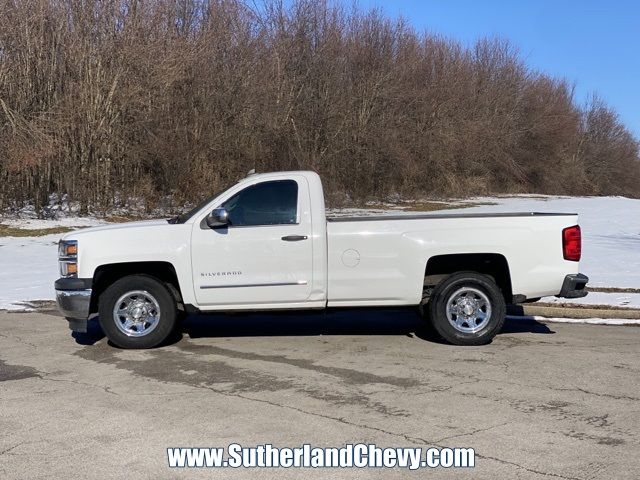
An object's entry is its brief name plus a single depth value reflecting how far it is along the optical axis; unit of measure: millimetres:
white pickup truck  7824
